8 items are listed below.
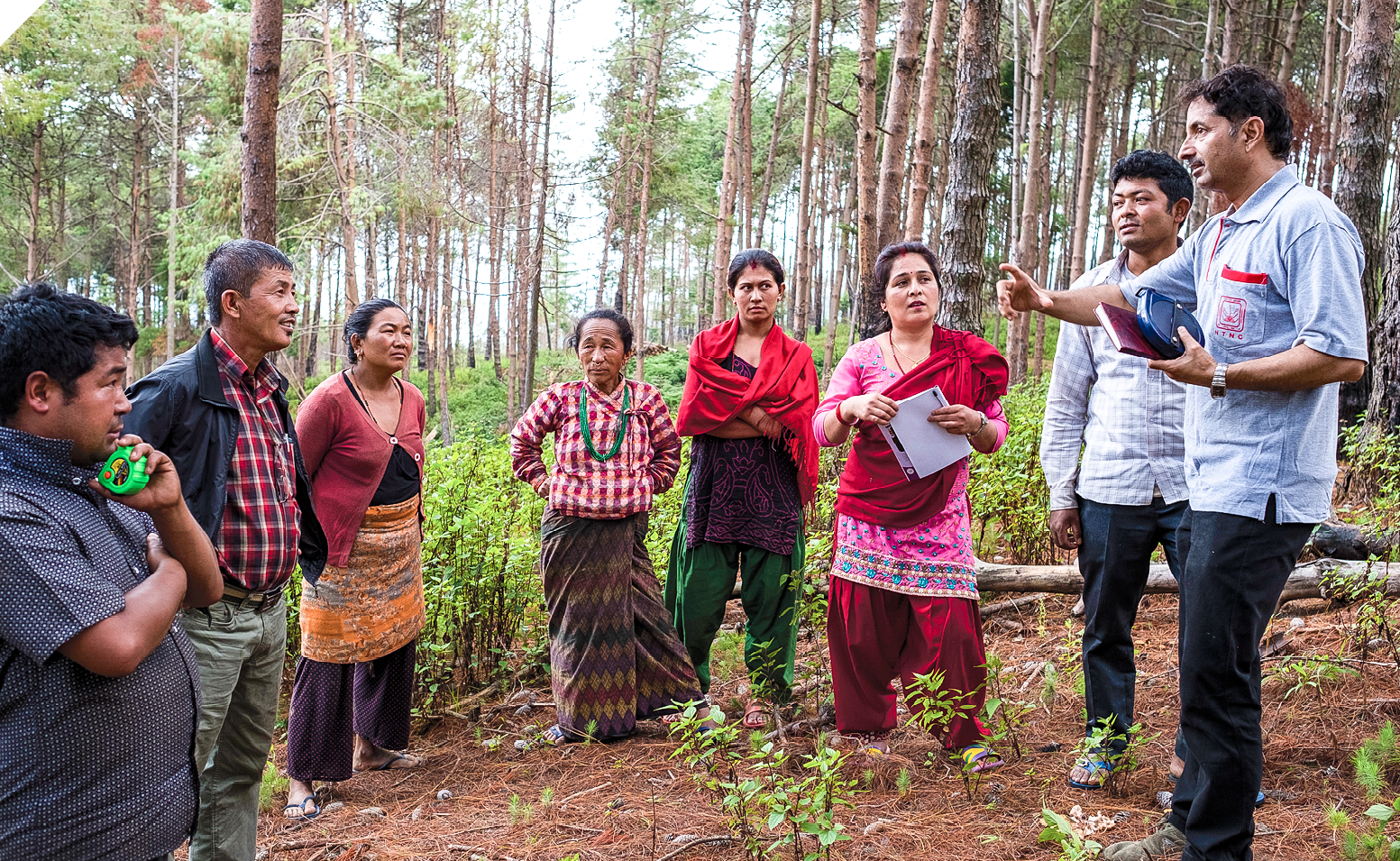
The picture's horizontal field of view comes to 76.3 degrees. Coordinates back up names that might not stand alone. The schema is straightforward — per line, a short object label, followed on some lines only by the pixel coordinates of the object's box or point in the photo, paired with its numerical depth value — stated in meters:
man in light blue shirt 2.22
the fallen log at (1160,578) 3.88
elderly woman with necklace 4.13
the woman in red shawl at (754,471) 4.18
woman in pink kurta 3.52
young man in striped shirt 3.13
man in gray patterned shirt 1.65
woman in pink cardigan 3.68
